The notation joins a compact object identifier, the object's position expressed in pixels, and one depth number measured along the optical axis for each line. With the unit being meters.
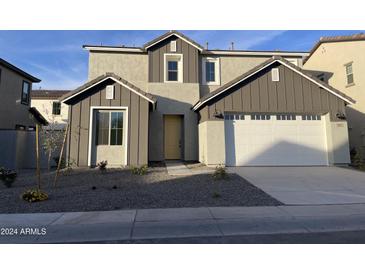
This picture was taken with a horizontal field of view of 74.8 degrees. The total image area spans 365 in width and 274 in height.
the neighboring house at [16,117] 11.74
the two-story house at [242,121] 11.29
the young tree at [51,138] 8.27
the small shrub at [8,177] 7.87
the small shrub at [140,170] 9.83
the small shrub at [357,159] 11.50
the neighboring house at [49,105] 22.32
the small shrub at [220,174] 8.84
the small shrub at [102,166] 10.30
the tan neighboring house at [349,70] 14.23
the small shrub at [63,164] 11.05
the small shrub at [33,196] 6.32
